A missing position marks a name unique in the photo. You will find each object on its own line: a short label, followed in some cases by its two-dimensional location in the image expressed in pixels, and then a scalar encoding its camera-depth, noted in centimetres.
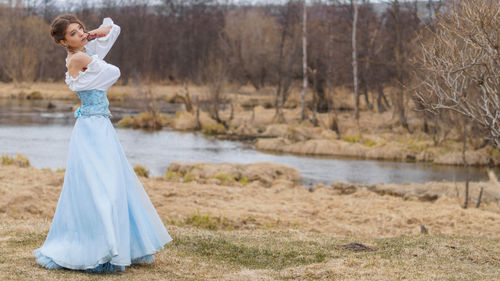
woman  527
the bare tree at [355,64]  2942
